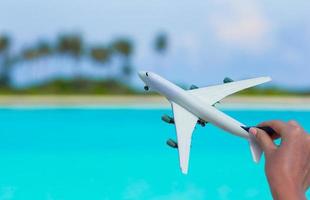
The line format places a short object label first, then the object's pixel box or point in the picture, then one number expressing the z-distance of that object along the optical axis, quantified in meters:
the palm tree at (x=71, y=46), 33.81
